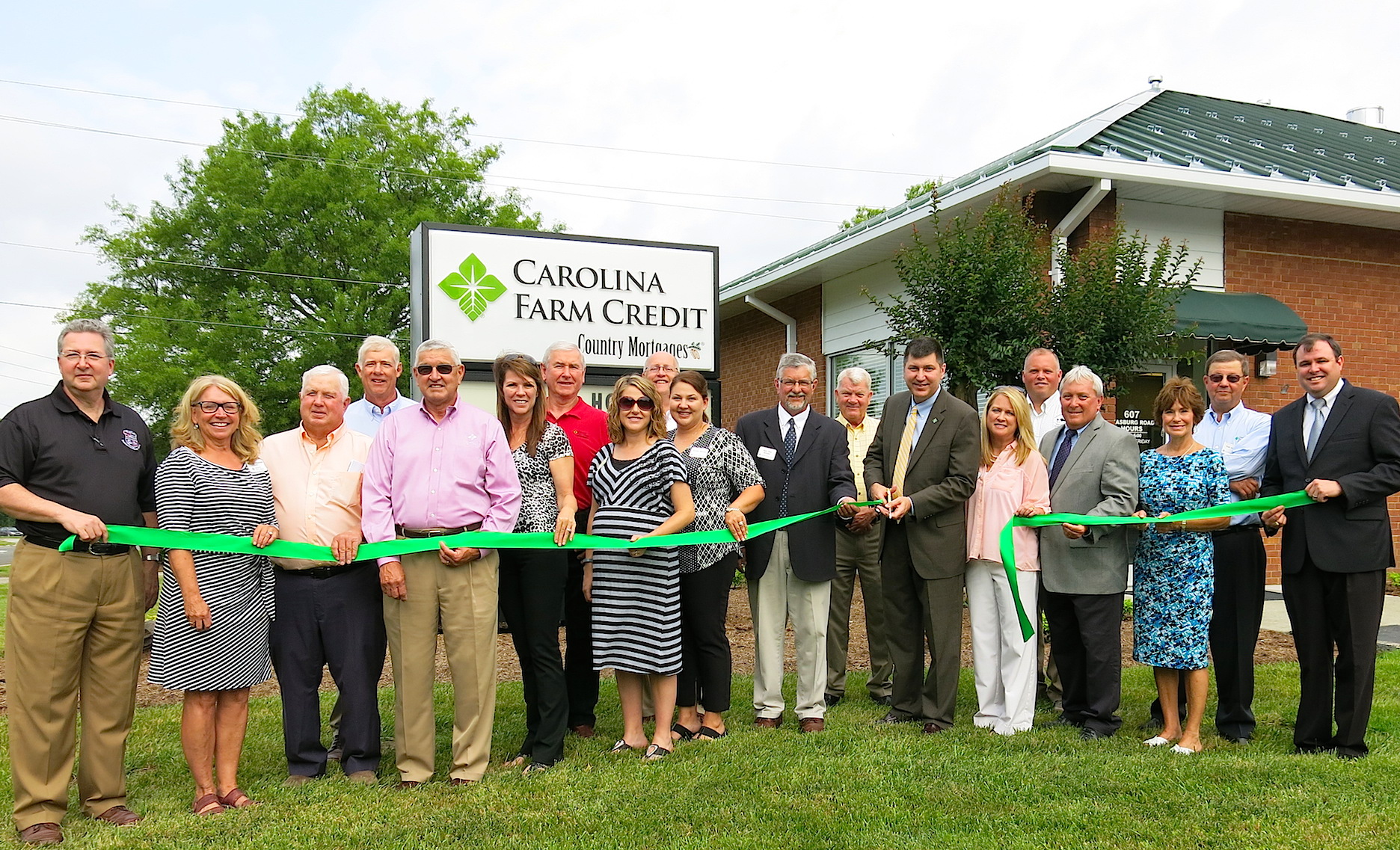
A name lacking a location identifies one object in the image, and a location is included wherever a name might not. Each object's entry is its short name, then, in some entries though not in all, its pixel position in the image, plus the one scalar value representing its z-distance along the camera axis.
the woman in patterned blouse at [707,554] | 5.61
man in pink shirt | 4.95
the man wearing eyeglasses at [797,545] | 5.96
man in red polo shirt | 5.87
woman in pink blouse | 5.82
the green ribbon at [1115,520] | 5.33
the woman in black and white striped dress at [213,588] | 4.64
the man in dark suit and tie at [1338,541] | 5.12
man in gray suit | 5.63
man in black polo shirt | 4.32
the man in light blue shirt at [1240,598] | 5.65
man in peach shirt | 4.96
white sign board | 8.73
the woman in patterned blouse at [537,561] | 5.27
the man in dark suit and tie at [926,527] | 5.91
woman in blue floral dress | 5.35
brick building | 10.79
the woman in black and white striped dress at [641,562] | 5.35
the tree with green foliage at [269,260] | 32.50
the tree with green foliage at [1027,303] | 9.02
